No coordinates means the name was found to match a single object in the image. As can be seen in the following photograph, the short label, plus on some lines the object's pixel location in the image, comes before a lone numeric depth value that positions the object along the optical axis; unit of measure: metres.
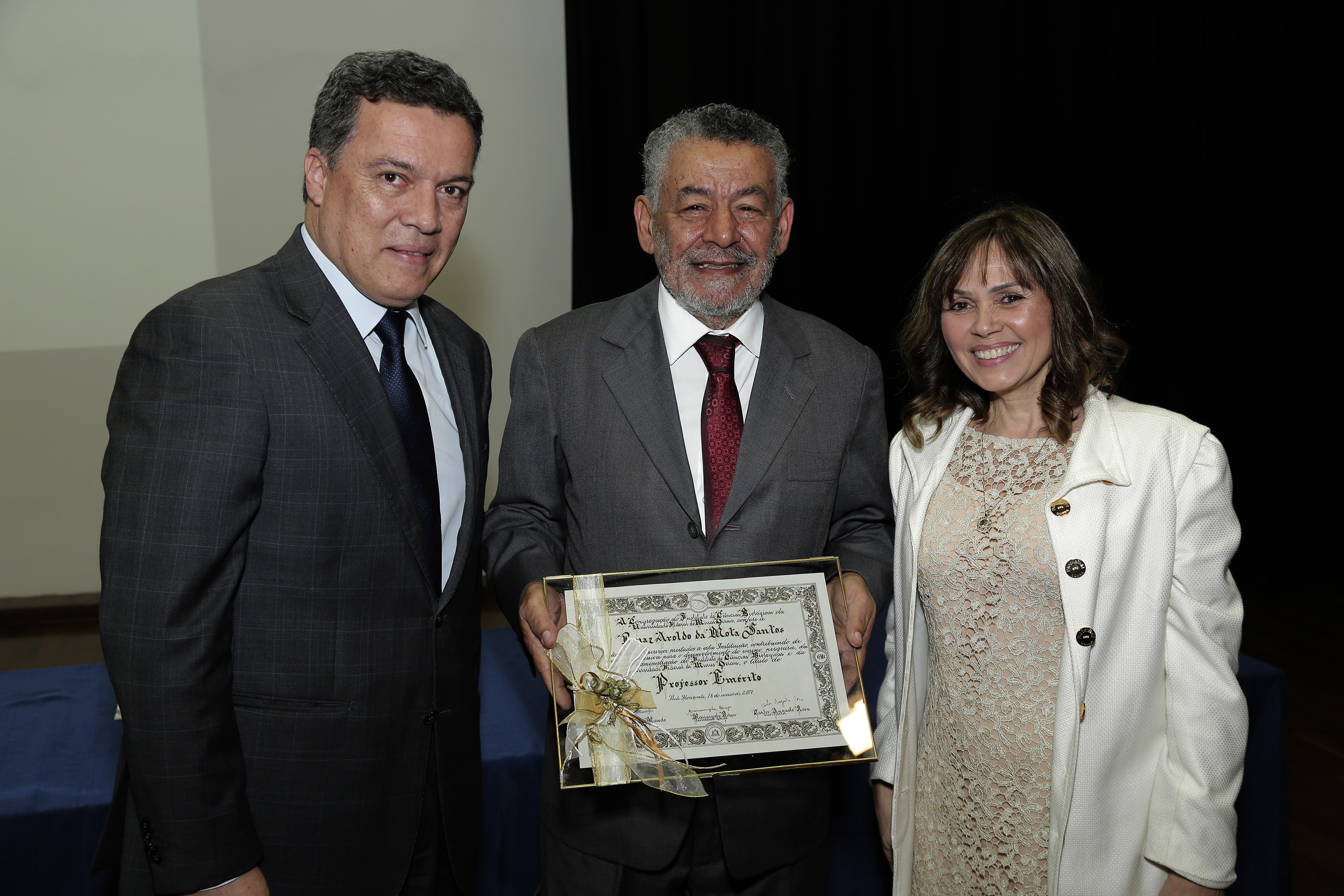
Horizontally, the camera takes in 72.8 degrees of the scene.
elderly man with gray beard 1.67
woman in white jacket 1.56
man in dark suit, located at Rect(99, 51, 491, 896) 1.30
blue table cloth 1.91
